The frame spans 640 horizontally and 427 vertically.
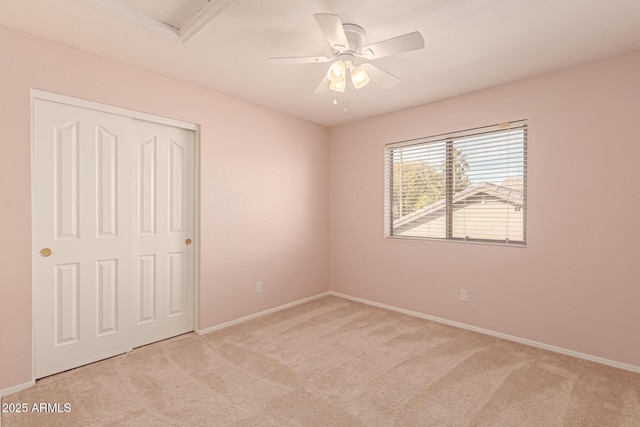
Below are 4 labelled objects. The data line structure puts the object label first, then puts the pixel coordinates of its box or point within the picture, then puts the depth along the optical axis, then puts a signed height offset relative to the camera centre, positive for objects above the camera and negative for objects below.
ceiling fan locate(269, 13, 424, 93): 1.80 +1.03
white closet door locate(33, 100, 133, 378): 2.35 -0.20
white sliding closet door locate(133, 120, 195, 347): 2.91 -0.20
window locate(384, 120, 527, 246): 3.11 +0.28
